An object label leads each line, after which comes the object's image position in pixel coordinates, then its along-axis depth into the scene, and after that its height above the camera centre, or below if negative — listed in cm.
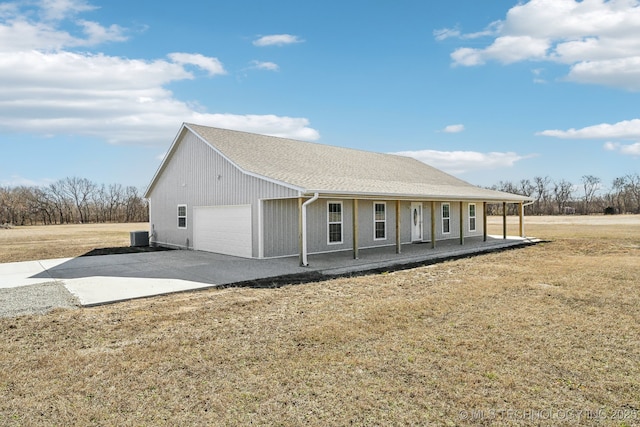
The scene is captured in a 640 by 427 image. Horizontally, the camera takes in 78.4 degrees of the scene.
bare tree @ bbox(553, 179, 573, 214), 7904 +248
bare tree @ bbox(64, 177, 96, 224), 6804 +441
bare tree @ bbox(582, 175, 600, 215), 8038 +326
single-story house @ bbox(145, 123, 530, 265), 1287 +45
